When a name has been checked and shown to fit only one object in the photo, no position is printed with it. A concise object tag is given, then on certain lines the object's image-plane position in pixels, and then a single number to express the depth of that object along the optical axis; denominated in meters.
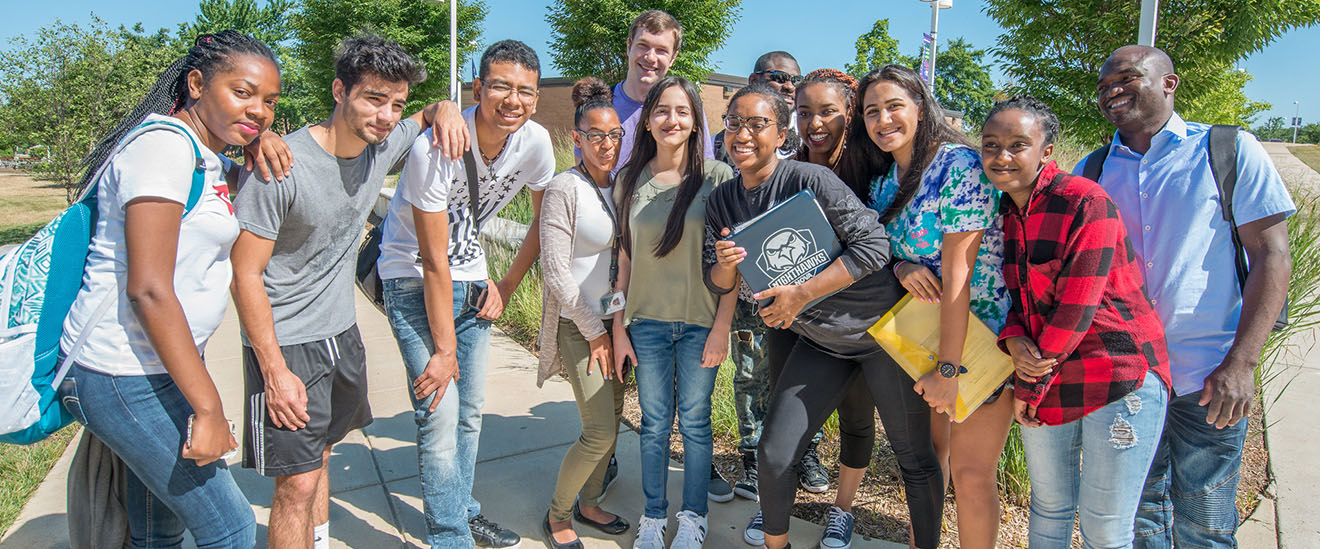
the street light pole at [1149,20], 5.46
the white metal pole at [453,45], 12.93
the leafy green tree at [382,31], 31.12
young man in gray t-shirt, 2.27
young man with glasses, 2.67
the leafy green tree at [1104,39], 9.92
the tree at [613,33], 23.70
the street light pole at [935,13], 13.67
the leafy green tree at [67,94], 12.65
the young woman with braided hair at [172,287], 1.81
